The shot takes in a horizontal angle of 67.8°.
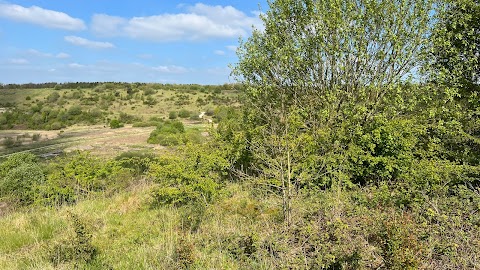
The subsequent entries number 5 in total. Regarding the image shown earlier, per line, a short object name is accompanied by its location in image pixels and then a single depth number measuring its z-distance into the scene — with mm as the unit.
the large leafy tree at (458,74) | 9058
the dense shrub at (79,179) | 10328
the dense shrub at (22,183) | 10562
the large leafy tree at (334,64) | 9578
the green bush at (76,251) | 5426
